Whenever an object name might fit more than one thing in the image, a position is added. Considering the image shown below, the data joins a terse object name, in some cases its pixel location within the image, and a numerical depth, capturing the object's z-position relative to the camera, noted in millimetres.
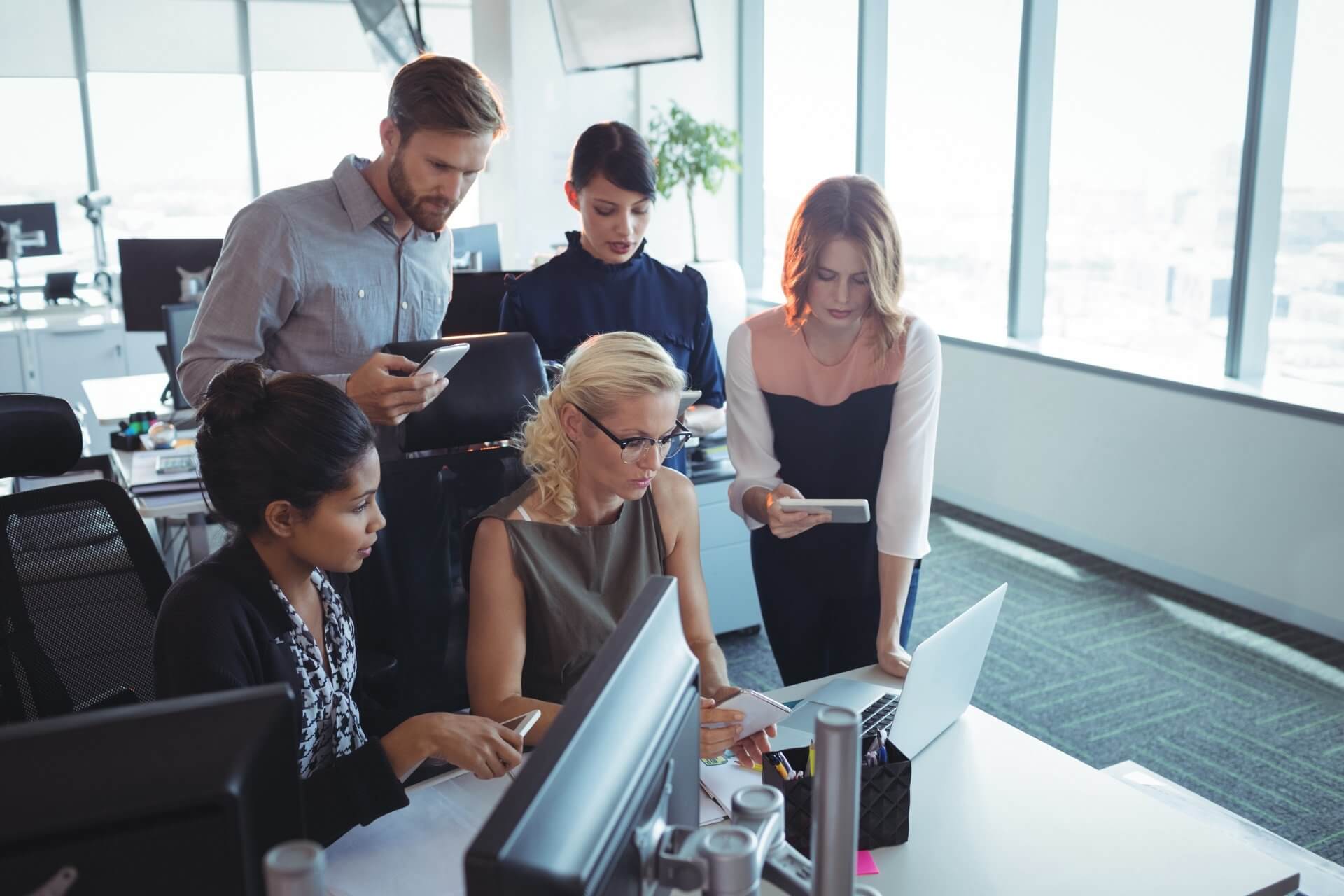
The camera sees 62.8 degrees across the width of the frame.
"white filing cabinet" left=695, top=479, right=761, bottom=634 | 3520
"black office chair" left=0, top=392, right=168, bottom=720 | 1548
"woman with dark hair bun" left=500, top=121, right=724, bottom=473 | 2436
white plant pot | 5676
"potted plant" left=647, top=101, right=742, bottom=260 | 6766
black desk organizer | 1255
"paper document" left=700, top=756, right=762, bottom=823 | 1424
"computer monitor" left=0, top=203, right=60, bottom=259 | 6191
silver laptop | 1357
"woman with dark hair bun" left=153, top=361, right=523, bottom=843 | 1319
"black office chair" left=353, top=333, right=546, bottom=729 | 2096
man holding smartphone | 1958
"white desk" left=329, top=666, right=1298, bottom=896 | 1258
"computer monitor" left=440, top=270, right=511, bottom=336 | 3145
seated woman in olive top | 1733
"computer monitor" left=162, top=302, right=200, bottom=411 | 3494
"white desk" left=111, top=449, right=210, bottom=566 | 2762
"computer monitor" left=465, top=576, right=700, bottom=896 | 579
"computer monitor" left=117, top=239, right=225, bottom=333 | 4070
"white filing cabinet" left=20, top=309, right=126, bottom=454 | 6156
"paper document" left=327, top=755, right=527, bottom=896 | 1225
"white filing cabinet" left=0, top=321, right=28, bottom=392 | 6086
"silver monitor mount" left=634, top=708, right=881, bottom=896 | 696
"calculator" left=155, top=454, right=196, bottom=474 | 3023
